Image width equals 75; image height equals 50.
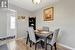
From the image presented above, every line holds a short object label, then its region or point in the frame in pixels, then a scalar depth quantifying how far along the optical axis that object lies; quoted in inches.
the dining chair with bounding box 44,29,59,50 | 53.5
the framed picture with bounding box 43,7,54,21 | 79.1
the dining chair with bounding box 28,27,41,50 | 60.0
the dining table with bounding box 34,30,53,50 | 54.9
